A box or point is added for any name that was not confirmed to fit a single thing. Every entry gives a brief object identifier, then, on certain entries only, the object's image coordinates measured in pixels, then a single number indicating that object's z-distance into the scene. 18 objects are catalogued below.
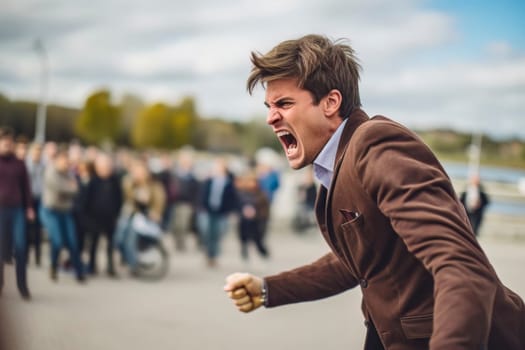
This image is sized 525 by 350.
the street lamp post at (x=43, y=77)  30.00
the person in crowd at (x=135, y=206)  8.62
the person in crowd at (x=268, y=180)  12.96
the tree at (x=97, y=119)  68.94
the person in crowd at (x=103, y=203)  8.44
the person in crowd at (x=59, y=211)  8.05
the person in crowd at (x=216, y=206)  9.98
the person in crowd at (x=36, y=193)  9.35
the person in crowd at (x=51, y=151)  8.44
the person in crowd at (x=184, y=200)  11.62
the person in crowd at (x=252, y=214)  10.07
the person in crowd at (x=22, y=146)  9.41
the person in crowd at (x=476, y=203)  10.09
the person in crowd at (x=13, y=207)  7.04
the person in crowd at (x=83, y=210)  8.44
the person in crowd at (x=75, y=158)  9.37
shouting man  1.36
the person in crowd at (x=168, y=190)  12.66
